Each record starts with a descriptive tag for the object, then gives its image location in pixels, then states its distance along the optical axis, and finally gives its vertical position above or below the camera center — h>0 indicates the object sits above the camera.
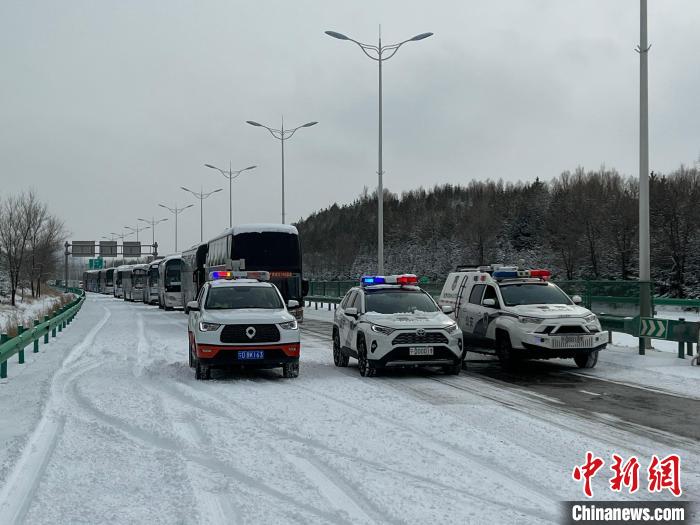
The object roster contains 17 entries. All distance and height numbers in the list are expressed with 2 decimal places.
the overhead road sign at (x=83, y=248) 109.81 +3.89
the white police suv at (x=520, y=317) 14.59 -0.75
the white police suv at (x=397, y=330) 13.81 -0.91
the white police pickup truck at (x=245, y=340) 13.65 -1.07
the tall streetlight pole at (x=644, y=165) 18.55 +2.64
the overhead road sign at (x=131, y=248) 111.50 +3.95
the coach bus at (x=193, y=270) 38.75 +0.37
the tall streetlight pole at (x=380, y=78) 32.66 +8.39
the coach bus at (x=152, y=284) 56.91 -0.52
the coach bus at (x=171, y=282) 49.16 -0.32
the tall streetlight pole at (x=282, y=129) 46.16 +8.66
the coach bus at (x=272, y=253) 29.44 +0.88
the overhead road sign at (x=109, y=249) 111.06 +3.78
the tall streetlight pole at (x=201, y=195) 69.12 +7.01
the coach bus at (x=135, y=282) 64.75 -0.42
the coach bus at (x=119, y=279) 74.00 -0.23
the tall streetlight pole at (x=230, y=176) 58.53 +7.36
